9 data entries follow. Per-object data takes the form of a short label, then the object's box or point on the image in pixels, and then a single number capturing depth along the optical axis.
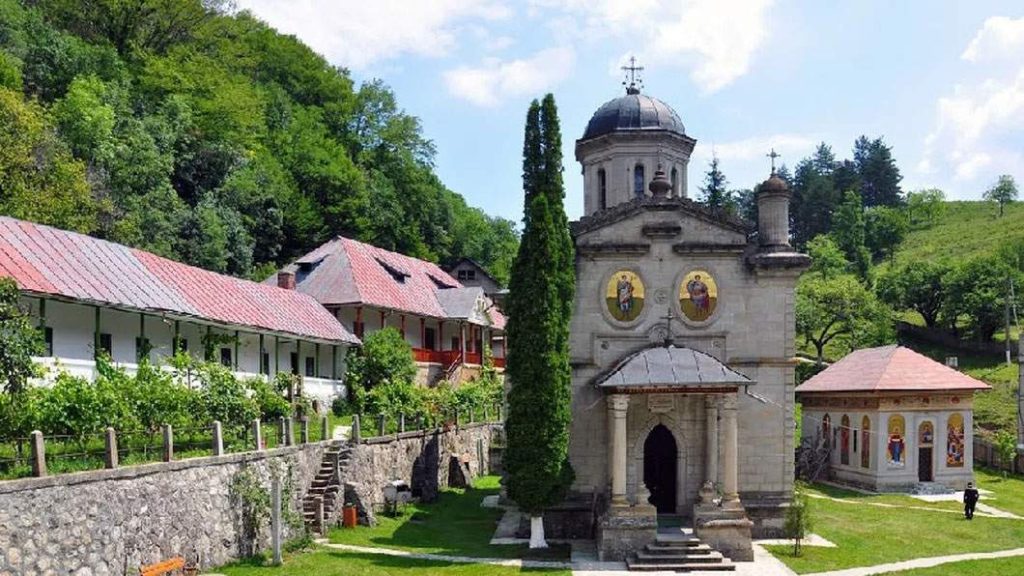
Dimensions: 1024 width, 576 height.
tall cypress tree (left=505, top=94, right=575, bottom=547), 23.61
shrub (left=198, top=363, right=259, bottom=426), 22.11
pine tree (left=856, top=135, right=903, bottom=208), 120.88
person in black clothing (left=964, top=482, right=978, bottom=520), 28.41
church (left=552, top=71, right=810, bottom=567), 25.95
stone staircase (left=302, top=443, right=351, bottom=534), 23.47
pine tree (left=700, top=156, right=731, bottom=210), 85.94
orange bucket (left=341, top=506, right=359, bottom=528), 24.98
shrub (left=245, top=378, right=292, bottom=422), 25.31
